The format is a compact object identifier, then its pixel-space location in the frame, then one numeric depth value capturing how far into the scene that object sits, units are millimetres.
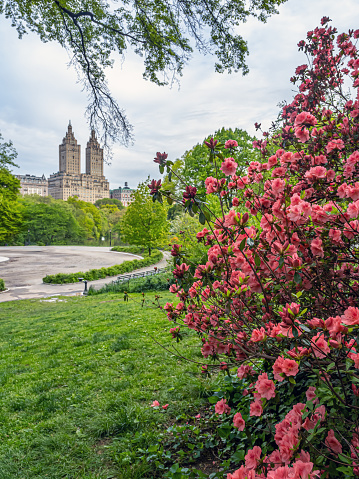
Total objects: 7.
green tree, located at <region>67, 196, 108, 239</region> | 56250
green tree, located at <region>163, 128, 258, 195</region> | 25094
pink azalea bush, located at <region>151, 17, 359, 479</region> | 1263
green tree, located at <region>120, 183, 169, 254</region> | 28359
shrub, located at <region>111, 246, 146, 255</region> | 39738
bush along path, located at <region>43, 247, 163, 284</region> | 20203
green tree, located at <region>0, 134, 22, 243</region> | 25895
